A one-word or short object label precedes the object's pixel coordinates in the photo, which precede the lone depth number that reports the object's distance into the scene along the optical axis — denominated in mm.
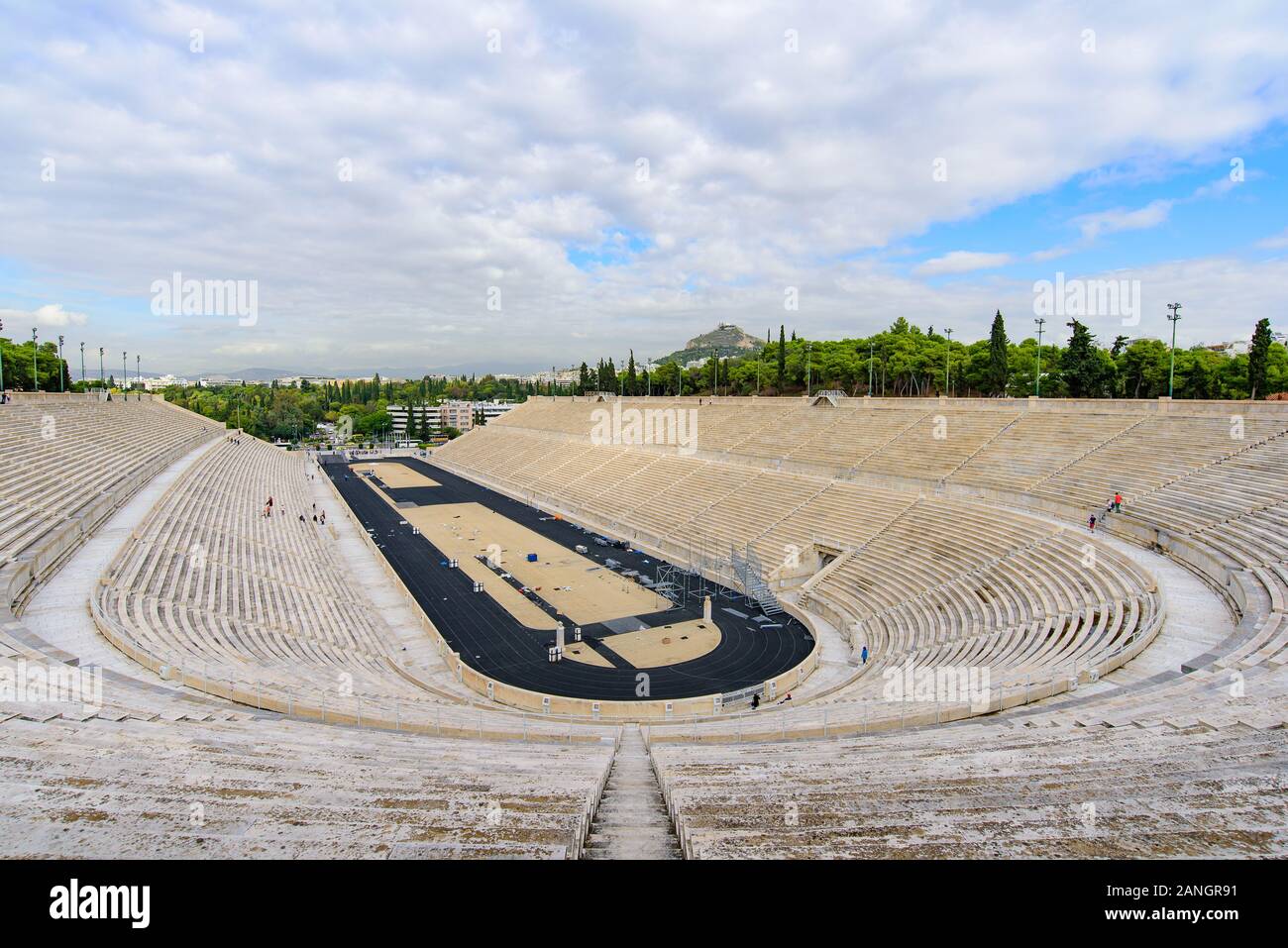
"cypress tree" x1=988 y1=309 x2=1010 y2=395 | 48500
